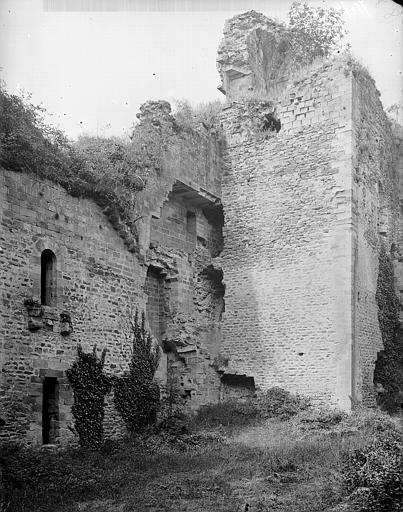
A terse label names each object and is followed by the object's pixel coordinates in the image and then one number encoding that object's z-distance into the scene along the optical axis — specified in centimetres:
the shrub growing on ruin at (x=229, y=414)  1568
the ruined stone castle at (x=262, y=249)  1456
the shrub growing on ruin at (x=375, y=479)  859
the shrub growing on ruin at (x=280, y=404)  1591
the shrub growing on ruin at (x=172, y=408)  1433
